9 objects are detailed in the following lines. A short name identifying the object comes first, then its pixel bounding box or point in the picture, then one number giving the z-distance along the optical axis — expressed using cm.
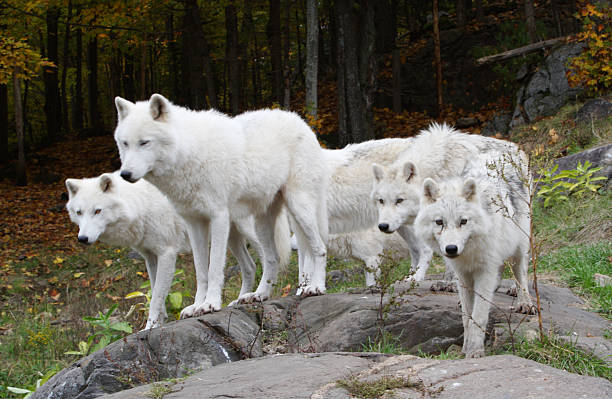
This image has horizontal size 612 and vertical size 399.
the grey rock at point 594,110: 1247
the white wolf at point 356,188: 831
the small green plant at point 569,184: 940
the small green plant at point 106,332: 649
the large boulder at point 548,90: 1459
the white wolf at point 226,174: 562
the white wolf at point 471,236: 431
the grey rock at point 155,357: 499
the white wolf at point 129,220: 730
